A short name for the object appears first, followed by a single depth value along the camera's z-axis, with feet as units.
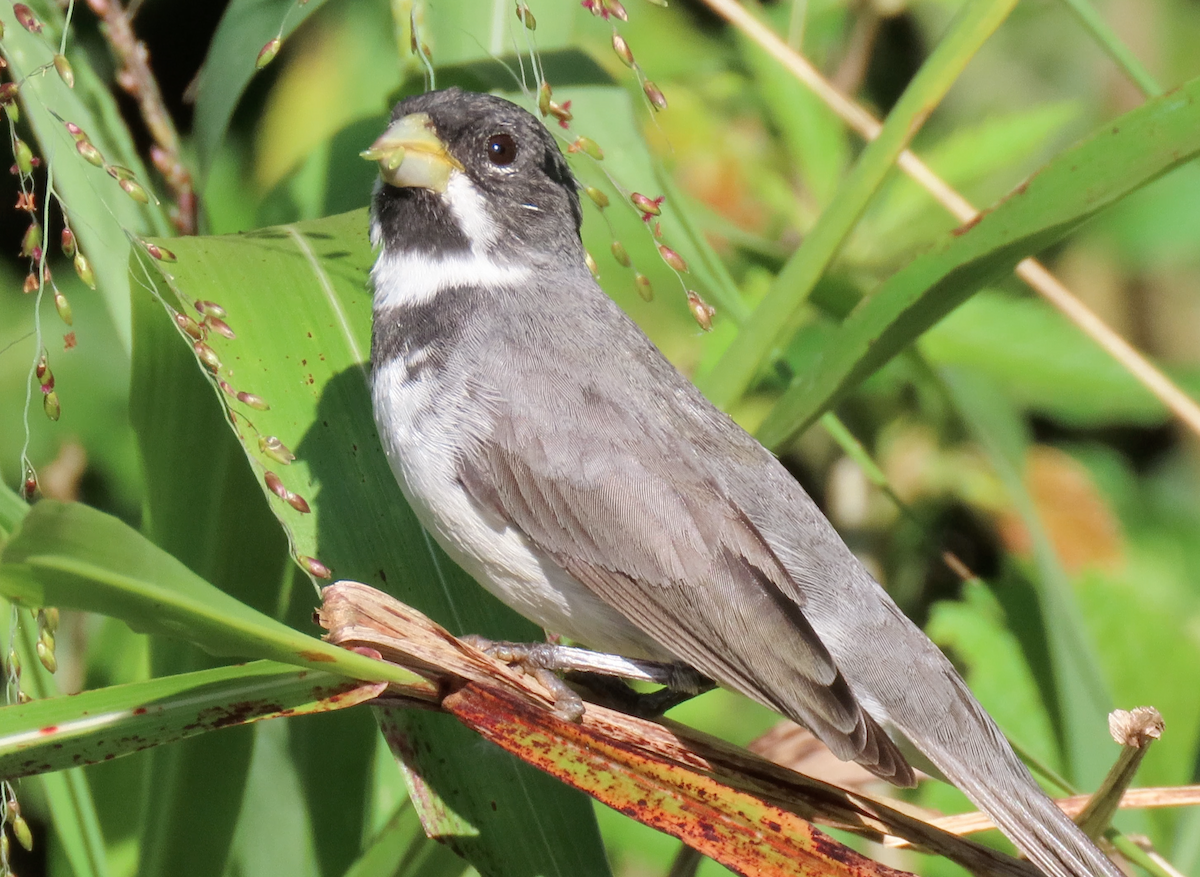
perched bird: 15.38
